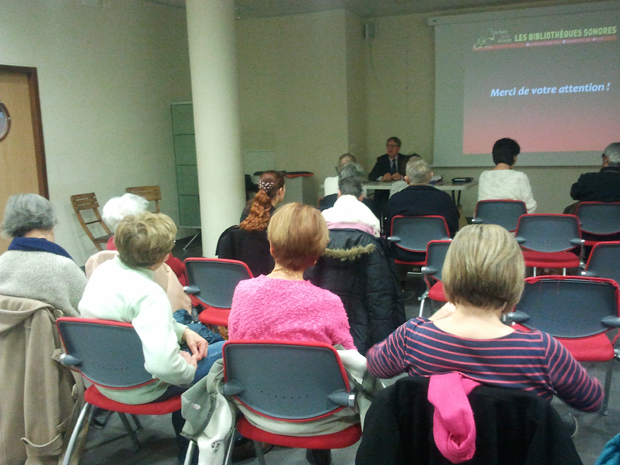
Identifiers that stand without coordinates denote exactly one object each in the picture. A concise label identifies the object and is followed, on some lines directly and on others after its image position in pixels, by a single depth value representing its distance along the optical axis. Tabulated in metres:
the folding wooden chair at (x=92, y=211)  5.35
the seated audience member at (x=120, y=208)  2.58
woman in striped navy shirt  1.18
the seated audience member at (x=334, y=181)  4.86
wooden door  4.82
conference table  5.61
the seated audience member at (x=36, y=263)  1.95
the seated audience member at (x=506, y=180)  4.28
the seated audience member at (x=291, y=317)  1.57
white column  4.98
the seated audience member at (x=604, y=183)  3.90
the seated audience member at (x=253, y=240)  2.87
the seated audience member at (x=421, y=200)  3.82
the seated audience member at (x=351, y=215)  2.69
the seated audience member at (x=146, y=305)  1.66
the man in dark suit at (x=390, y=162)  6.66
